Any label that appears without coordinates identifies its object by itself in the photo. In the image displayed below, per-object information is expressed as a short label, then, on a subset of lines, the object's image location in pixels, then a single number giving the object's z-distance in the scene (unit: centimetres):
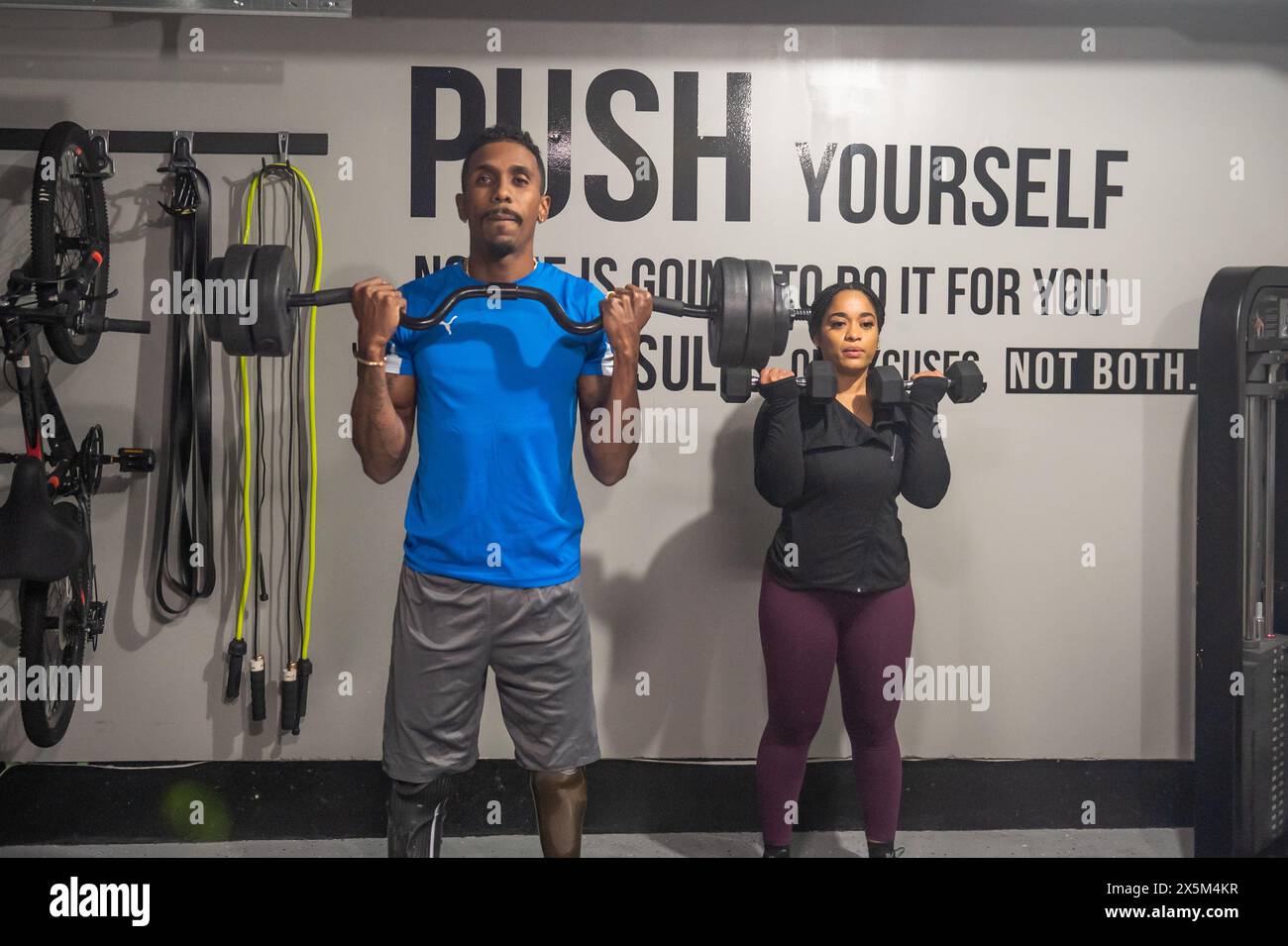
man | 239
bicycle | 284
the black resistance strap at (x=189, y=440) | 318
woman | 285
